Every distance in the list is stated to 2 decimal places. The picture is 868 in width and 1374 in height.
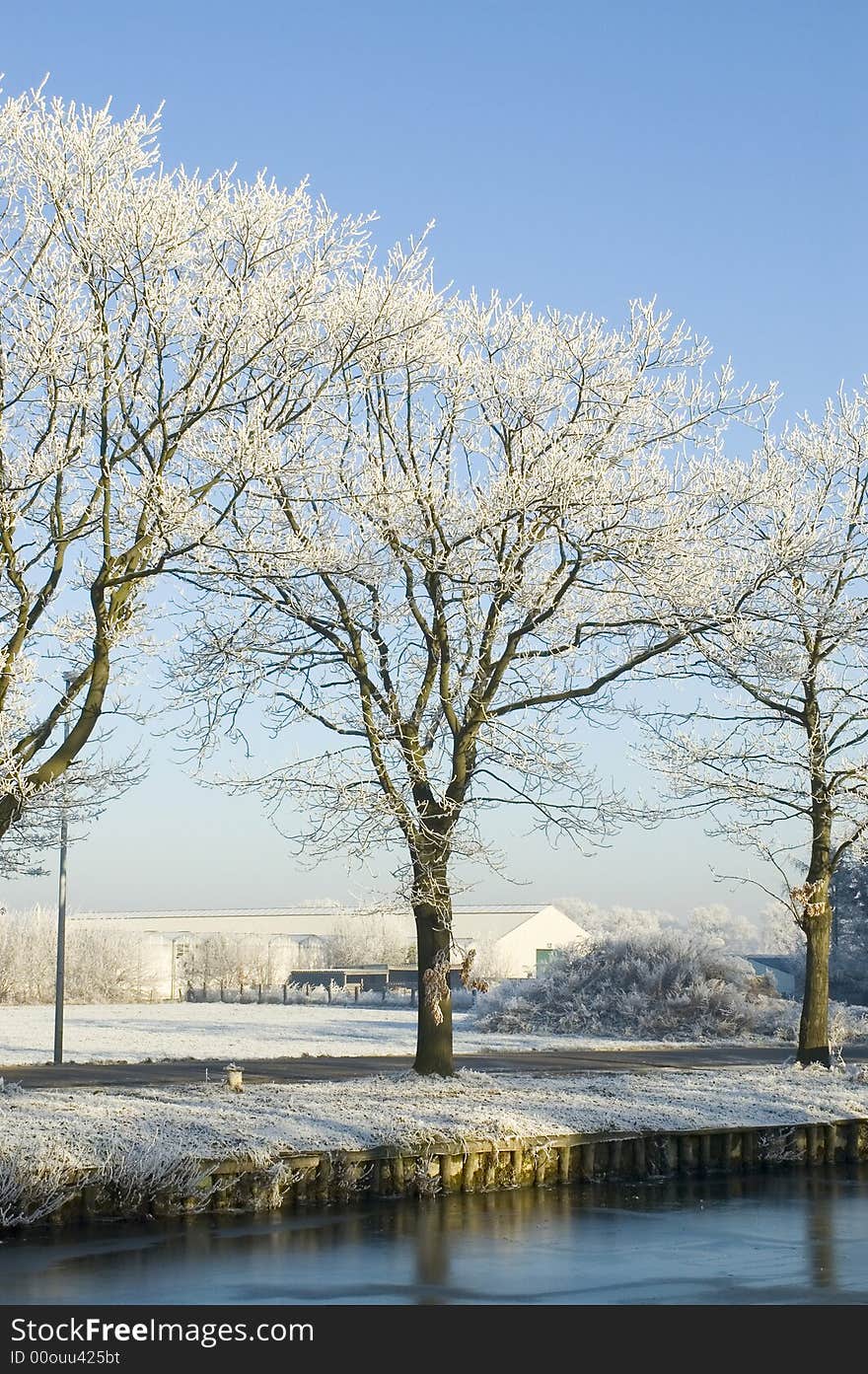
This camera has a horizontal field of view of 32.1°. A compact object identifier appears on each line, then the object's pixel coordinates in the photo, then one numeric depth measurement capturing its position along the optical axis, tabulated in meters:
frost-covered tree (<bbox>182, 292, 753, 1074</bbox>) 18.22
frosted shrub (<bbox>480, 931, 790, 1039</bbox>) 33.94
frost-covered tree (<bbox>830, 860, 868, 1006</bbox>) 49.84
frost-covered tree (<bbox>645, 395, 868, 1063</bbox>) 21.81
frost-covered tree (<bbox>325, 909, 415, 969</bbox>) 72.00
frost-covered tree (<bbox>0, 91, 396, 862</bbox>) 15.14
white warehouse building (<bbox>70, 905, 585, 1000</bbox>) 52.84
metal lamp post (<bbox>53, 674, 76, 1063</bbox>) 23.11
